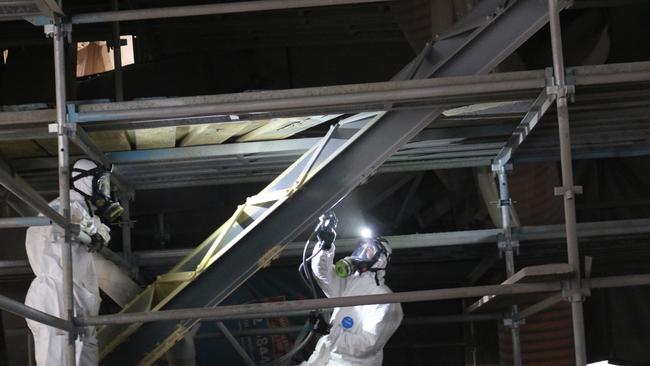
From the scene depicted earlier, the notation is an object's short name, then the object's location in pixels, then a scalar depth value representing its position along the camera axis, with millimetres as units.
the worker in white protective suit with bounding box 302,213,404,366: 7863
